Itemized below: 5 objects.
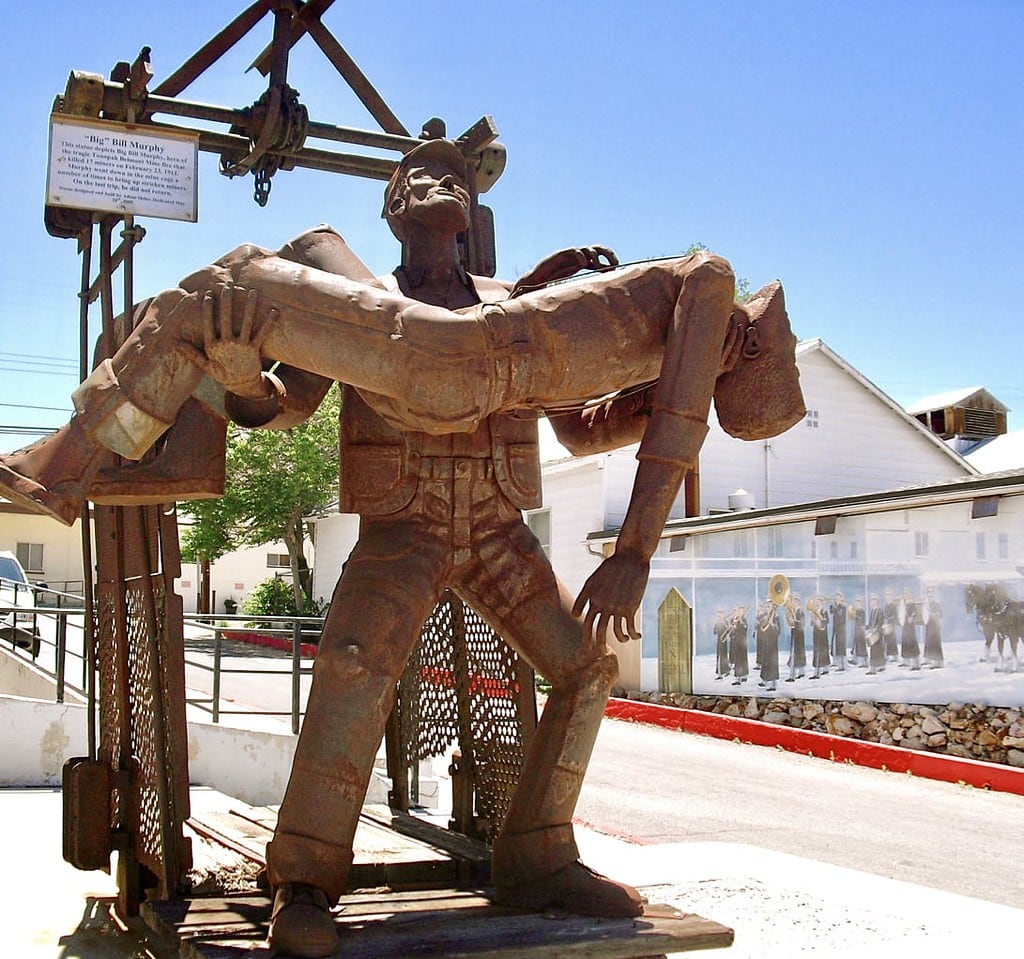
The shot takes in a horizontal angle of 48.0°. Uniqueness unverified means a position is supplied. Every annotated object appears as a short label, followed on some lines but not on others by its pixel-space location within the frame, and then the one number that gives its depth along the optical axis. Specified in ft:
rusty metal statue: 10.31
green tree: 84.12
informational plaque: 13.87
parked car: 48.11
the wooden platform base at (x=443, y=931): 9.99
